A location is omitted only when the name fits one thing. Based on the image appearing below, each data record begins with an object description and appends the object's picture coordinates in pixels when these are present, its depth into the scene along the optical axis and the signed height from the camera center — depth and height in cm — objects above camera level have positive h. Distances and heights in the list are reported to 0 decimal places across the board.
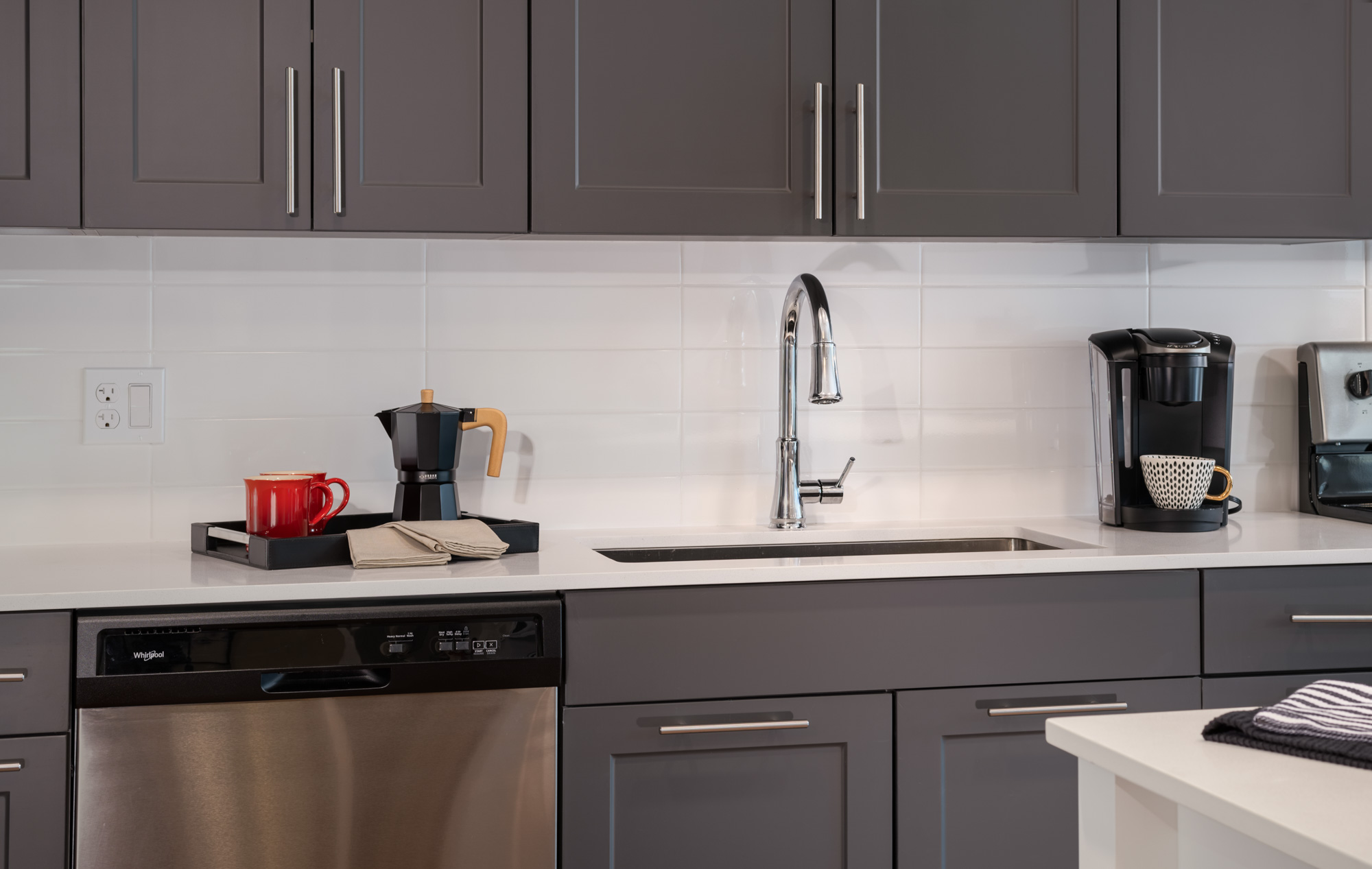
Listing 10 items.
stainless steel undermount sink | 205 -23
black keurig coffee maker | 202 +5
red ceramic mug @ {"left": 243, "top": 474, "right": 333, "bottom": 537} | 174 -12
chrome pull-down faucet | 198 -4
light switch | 200 +5
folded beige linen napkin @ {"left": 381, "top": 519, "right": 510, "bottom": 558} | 165 -16
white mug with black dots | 198 -8
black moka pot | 183 -4
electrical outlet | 199 +5
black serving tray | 162 -18
